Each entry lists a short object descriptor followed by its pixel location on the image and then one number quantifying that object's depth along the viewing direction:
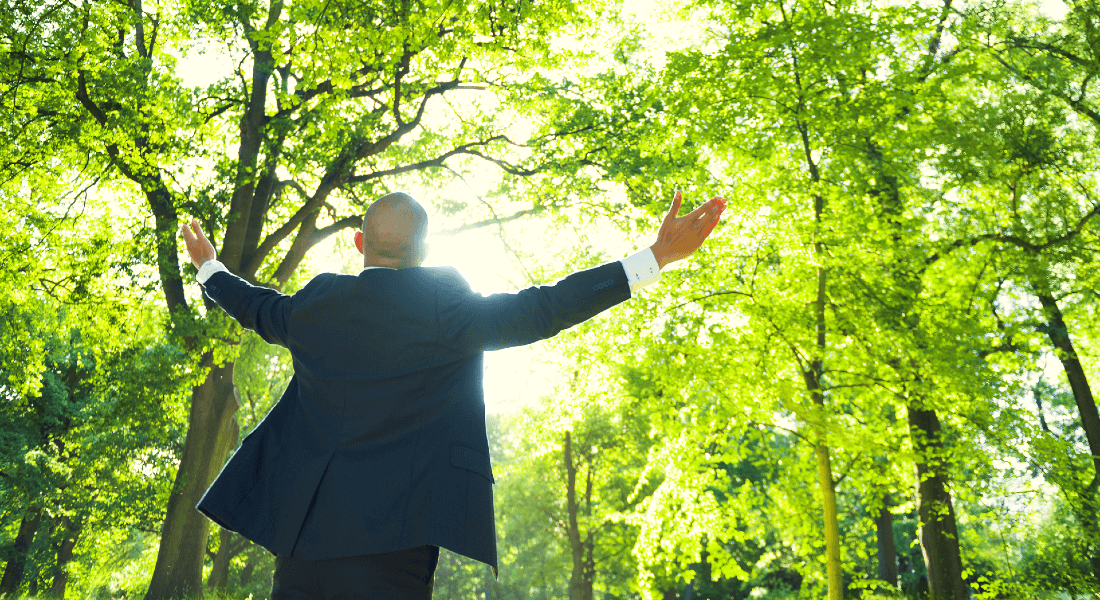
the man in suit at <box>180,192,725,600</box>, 1.86
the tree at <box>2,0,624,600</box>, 9.24
